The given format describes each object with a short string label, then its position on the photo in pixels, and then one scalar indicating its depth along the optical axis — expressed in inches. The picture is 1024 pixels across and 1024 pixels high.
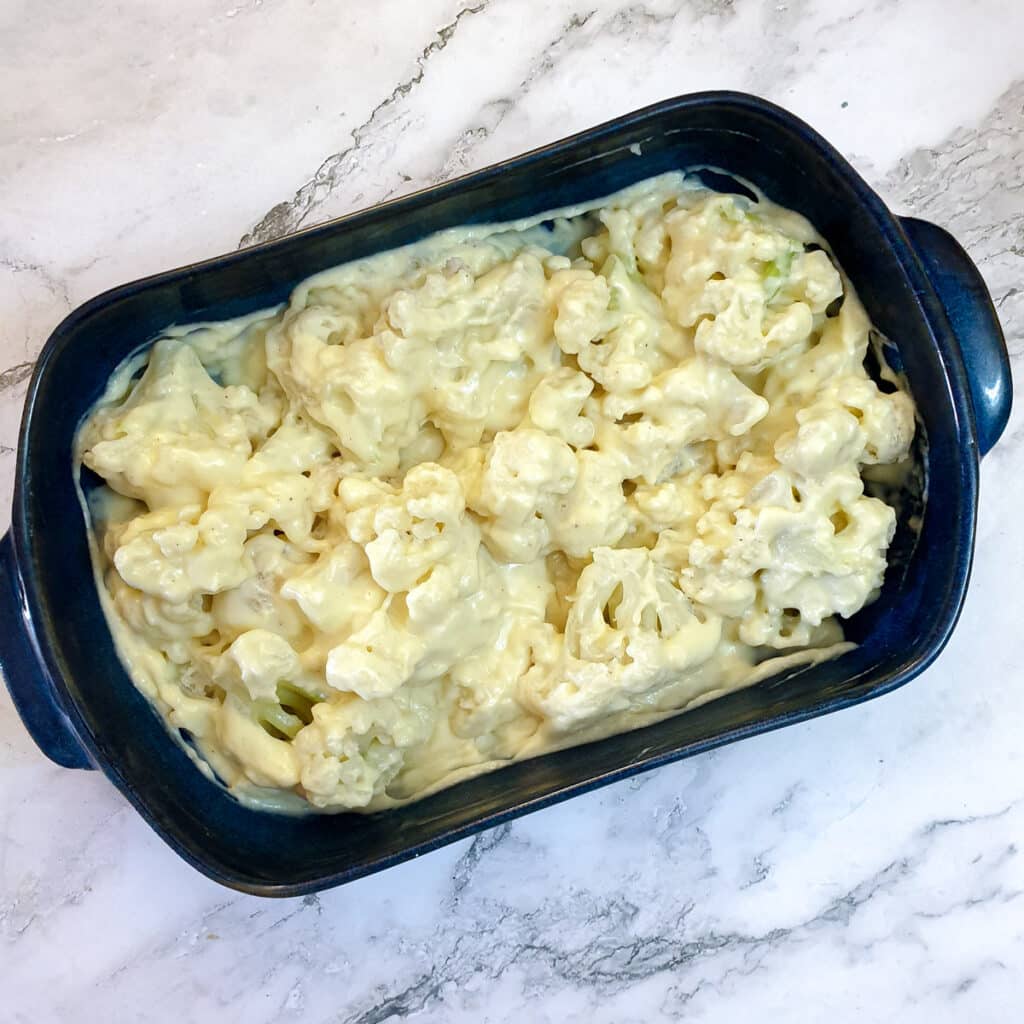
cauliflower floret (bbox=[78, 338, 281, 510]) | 15.4
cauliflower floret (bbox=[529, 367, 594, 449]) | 16.0
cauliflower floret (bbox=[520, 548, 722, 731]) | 15.7
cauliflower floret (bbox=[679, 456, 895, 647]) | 15.8
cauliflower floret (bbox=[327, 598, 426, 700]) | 15.3
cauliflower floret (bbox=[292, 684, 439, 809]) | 15.7
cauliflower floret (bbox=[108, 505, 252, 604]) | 15.2
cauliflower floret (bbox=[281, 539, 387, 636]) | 15.5
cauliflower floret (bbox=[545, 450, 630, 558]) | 16.0
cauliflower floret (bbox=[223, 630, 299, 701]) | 15.5
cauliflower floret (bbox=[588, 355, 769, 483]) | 16.0
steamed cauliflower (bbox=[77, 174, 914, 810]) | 15.6
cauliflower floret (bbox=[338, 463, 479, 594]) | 15.3
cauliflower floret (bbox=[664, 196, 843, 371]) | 15.7
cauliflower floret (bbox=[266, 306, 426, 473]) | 15.6
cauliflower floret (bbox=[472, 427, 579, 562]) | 15.6
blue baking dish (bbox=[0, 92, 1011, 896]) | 15.1
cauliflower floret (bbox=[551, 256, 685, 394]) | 15.8
